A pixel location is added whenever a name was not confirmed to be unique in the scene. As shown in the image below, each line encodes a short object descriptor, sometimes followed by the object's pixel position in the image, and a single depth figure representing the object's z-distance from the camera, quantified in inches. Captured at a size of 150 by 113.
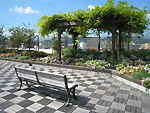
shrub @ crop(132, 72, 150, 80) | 173.3
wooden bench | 124.9
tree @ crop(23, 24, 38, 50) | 673.0
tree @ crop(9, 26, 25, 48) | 690.8
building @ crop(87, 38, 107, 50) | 890.0
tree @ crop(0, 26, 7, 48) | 959.6
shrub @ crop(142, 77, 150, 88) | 153.3
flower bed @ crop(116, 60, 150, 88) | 158.6
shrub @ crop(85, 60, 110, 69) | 260.2
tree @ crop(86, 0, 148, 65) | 243.9
